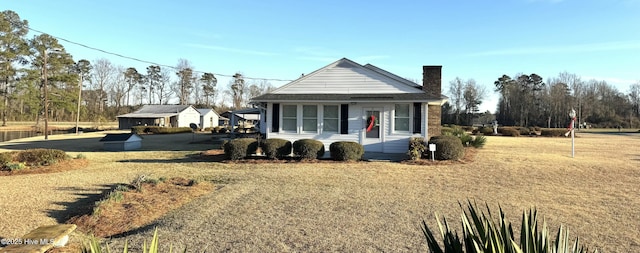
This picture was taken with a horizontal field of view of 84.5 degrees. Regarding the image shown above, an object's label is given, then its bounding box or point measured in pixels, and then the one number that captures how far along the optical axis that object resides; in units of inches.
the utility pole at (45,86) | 1083.8
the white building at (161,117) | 1815.9
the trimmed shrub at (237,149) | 518.3
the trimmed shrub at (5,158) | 440.8
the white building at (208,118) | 2068.2
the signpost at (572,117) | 624.5
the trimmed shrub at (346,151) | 509.0
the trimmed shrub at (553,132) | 1360.5
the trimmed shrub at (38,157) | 462.0
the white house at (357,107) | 596.7
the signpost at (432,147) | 494.6
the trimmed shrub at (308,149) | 521.0
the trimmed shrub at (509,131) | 1393.9
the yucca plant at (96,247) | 87.8
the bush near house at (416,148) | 515.2
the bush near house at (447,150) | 510.0
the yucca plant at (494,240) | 79.1
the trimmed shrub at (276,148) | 524.7
